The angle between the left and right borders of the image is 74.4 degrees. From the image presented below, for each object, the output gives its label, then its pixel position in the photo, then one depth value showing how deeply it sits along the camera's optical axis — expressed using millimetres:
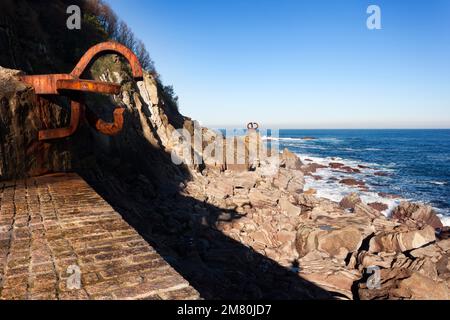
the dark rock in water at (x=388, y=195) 25703
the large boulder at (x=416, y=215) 18427
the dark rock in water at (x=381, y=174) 36875
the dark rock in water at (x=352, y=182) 30750
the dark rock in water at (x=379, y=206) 22625
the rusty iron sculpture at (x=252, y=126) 33031
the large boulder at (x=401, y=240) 12469
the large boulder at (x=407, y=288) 8531
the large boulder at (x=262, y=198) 17234
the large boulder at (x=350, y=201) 20861
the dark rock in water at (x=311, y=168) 37588
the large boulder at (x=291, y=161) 37728
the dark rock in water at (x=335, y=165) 42438
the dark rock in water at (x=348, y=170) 39528
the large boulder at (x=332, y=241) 12356
